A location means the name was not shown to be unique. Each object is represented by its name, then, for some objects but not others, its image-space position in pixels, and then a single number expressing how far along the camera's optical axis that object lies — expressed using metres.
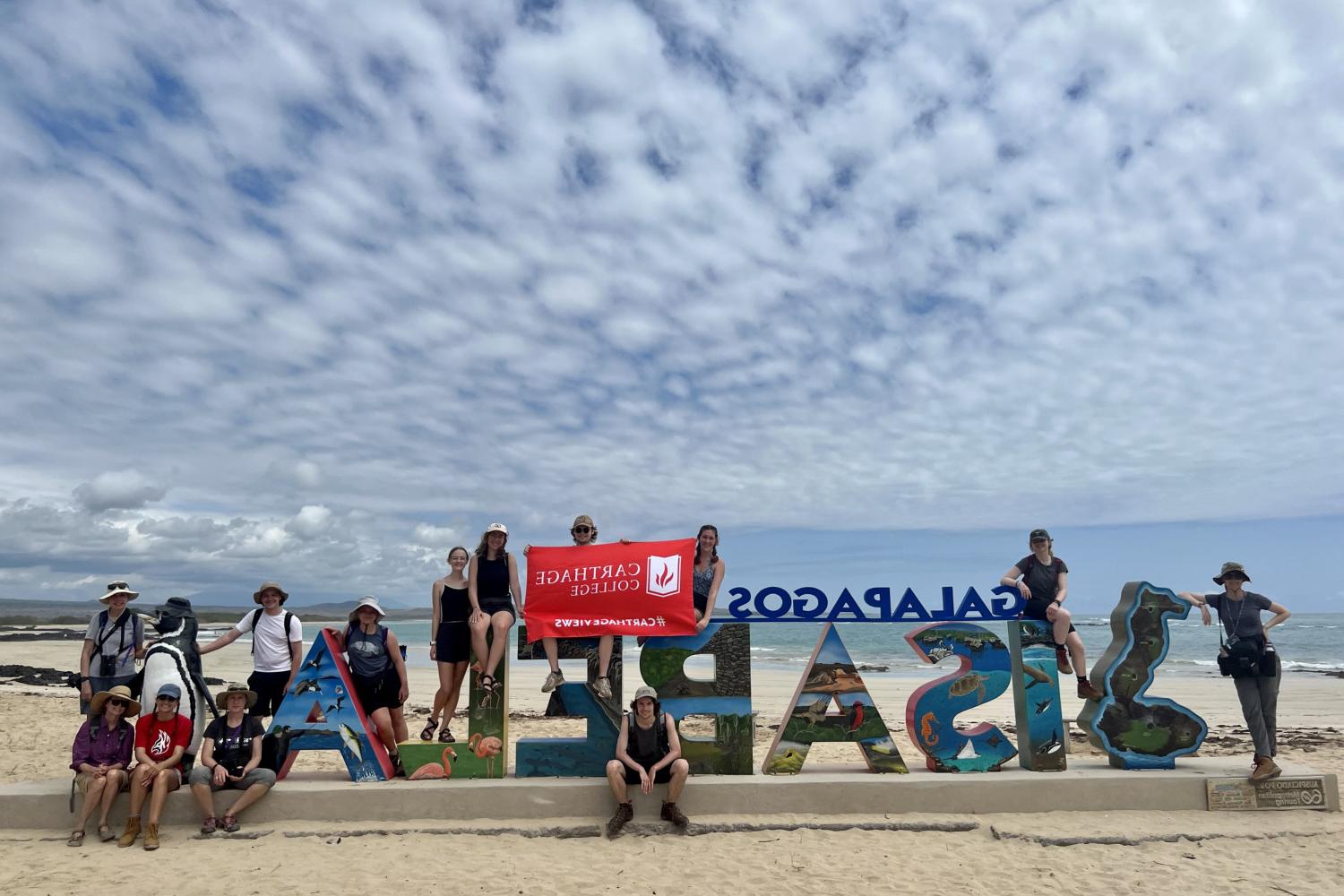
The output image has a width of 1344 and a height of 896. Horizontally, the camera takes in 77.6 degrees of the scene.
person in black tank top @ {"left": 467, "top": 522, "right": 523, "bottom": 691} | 7.36
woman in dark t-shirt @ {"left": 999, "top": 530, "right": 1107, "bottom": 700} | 7.82
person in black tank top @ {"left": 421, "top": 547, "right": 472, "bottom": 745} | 7.45
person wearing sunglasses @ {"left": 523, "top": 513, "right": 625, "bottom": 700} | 7.38
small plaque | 7.42
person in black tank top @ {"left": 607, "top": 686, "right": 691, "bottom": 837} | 6.91
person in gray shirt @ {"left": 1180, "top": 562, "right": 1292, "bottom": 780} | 7.45
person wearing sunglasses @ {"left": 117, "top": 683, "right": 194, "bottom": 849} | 6.66
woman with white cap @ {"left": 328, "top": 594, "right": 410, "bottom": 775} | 7.61
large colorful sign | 7.48
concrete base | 7.01
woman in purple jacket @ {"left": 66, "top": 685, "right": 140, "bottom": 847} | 6.70
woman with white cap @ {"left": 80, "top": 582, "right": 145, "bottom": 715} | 7.25
